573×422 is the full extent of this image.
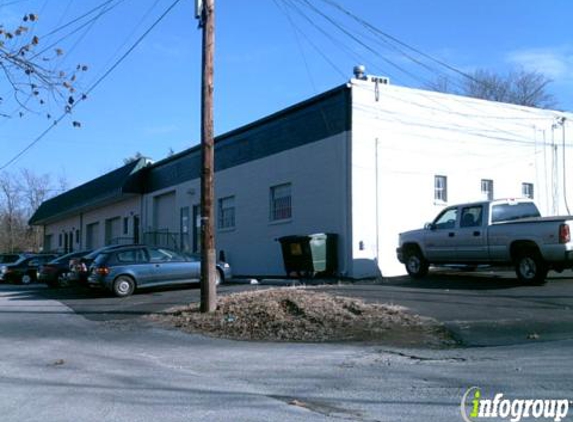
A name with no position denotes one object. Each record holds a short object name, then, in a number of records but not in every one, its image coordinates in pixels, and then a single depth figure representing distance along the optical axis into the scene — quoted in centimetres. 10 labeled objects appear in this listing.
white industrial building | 2158
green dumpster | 2119
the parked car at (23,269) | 3212
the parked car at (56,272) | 2606
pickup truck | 1563
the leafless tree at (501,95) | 4812
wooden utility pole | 1434
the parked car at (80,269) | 2144
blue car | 1977
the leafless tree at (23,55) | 864
